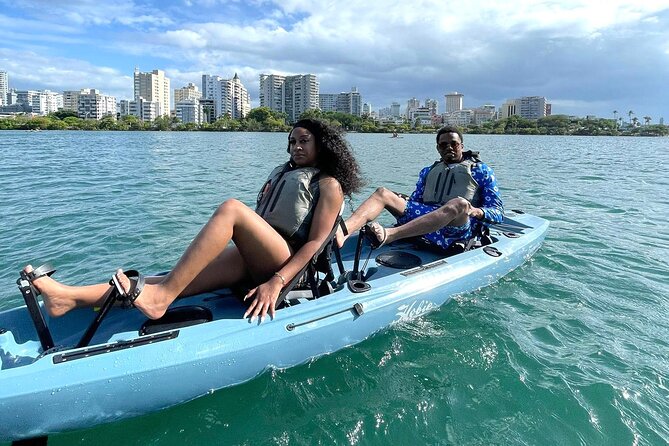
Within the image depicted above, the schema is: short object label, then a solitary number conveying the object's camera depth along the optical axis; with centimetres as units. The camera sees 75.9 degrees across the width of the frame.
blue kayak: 241
